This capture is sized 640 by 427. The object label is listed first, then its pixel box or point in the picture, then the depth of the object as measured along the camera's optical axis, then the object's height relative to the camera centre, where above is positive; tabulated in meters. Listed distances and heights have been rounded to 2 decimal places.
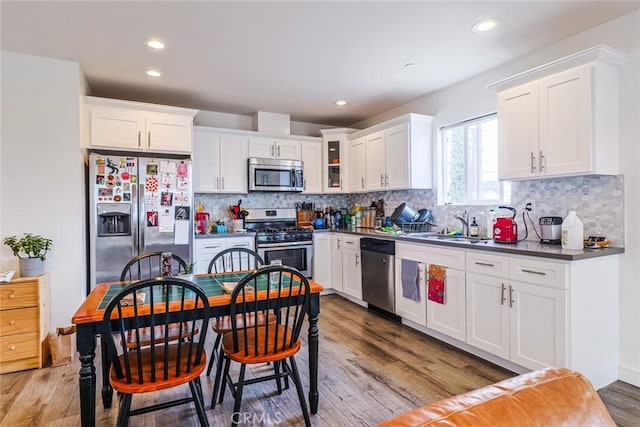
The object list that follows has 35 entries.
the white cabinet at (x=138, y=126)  3.57 +0.94
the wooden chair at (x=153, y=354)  1.59 -0.70
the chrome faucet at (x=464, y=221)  3.63 -0.11
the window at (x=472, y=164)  3.54 +0.51
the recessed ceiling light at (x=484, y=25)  2.52 +1.37
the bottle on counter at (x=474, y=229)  3.46 -0.19
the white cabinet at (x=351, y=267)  4.34 -0.72
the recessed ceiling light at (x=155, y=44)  2.78 +1.37
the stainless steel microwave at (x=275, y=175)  4.66 +0.51
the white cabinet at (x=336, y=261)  4.70 -0.68
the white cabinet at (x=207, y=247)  4.09 -0.42
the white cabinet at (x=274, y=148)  4.75 +0.89
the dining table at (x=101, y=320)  1.61 -0.55
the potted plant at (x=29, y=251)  2.85 -0.31
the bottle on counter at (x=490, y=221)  3.21 -0.10
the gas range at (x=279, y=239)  4.47 -0.36
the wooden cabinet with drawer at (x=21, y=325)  2.69 -0.87
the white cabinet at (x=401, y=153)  4.05 +0.70
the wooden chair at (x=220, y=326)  2.24 -0.77
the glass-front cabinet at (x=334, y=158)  5.14 +0.80
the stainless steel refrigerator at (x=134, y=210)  3.41 +0.03
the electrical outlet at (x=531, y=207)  3.04 +0.03
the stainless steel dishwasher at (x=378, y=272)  3.74 -0.69
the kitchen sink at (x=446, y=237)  3.22 -0.27
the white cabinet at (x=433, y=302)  2.95 -0.76
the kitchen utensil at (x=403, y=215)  4.00 -0.05
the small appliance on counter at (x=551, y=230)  2.73 -0.16
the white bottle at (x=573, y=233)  2.46 -0.17
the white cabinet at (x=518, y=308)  2.27 -0.71
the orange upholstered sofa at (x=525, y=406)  0.75 -0.45
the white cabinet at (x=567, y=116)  2.39 +0.69
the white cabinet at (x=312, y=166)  5.07 +0.67
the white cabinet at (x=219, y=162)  4.41 +0.66
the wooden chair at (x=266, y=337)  1.87 -0.74
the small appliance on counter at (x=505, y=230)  2.93 -0.17
